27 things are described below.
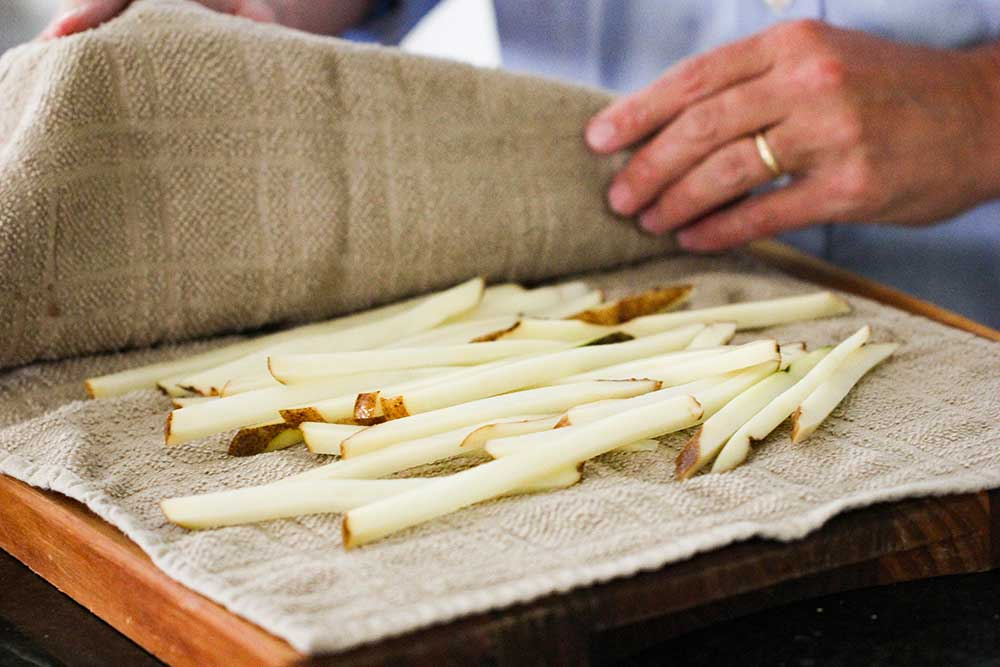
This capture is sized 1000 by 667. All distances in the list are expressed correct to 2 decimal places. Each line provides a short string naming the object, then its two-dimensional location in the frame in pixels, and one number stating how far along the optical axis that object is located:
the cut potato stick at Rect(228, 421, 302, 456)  0.90
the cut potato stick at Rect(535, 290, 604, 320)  1.01
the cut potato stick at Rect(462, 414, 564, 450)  0.88
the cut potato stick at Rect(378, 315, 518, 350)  0.98
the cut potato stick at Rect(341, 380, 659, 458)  0.89
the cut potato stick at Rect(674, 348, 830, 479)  0.88
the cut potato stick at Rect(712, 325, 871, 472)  0.88
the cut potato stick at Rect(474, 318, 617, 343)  0.97
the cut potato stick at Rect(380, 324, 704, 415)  0.91
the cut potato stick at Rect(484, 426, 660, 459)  0.88
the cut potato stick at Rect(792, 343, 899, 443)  0.90
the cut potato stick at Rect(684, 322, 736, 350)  0.96
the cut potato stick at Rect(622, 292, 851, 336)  0.99
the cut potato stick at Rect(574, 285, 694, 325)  0.98
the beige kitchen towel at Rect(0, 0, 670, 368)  0.96
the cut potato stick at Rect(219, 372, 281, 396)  0.93
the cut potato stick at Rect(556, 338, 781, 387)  0.91
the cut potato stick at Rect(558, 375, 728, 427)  0.89
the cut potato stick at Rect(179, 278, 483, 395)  0.95
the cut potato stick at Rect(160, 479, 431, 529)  0.85
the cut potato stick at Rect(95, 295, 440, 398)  0.95
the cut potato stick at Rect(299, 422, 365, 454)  0.89
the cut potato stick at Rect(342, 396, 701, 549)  0.84
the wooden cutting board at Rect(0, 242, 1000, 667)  0.79
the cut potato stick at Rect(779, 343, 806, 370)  0.93
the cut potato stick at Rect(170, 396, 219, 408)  0.93
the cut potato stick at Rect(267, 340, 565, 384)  0.92
